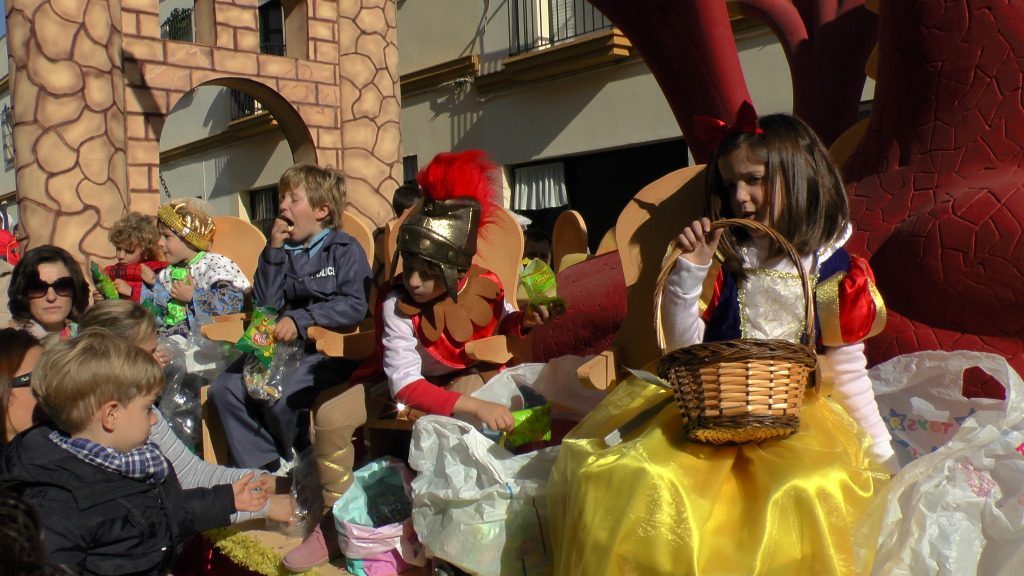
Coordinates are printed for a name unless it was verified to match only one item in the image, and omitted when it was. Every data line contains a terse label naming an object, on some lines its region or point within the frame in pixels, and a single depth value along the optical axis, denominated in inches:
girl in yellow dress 65.7
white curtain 432.5
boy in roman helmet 99.7
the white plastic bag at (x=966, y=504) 68.5
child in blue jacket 124.9
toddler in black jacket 86.4
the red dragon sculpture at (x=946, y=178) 87.7
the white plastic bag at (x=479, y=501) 84.2
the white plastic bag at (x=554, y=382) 104.6
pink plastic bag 96.3
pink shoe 100.5
